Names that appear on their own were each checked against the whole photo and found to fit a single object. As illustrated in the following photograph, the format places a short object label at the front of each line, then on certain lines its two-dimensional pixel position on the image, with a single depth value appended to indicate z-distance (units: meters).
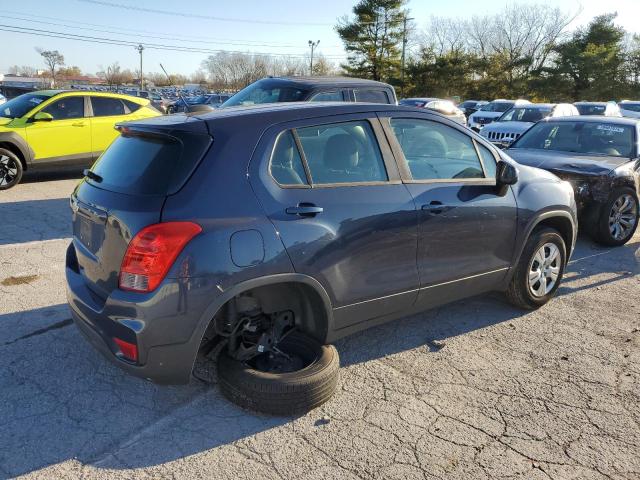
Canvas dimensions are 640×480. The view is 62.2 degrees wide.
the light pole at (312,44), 73.94
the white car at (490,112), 23.63
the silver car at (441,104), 14.04
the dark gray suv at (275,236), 2.75
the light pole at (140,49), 59.87
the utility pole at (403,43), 49.38
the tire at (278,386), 3.01
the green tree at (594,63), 47.28
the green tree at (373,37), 48.56
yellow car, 9.29
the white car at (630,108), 26.69
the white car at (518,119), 14.28
